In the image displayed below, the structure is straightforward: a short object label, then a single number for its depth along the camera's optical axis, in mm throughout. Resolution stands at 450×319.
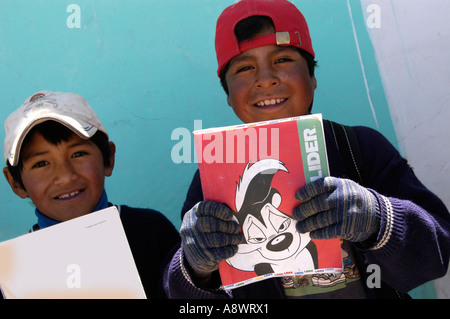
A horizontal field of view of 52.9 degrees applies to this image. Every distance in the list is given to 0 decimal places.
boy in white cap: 1338
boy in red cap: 1015
